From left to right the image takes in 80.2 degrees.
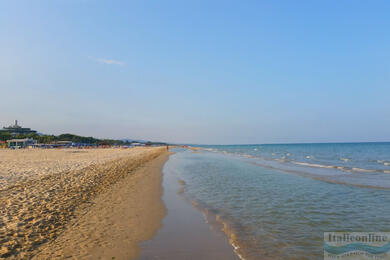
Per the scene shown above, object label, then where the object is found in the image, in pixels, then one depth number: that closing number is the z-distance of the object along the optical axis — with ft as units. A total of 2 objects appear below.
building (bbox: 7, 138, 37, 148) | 258.65
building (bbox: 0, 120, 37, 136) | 411.75
